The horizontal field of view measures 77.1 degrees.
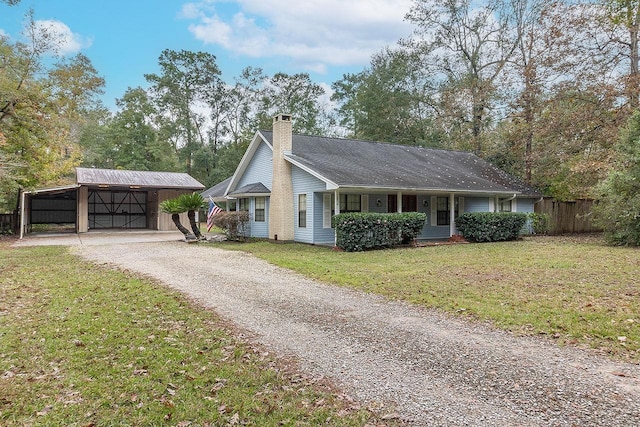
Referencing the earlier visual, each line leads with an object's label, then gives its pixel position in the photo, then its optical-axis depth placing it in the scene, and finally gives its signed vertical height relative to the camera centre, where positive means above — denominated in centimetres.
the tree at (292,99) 3841 +1102
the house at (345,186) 1534 +109
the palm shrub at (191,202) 1672 +43
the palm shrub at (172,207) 1677 +22
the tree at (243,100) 3878 +1085
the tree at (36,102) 1889 +552
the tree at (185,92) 3694 +1122
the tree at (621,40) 1650 +769
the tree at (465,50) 2675 +1159
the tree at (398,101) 3158 +886
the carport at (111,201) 2134 +72
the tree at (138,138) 3562 +669
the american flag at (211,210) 1845 +11
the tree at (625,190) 1349 +82
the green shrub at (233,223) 1700 -45
